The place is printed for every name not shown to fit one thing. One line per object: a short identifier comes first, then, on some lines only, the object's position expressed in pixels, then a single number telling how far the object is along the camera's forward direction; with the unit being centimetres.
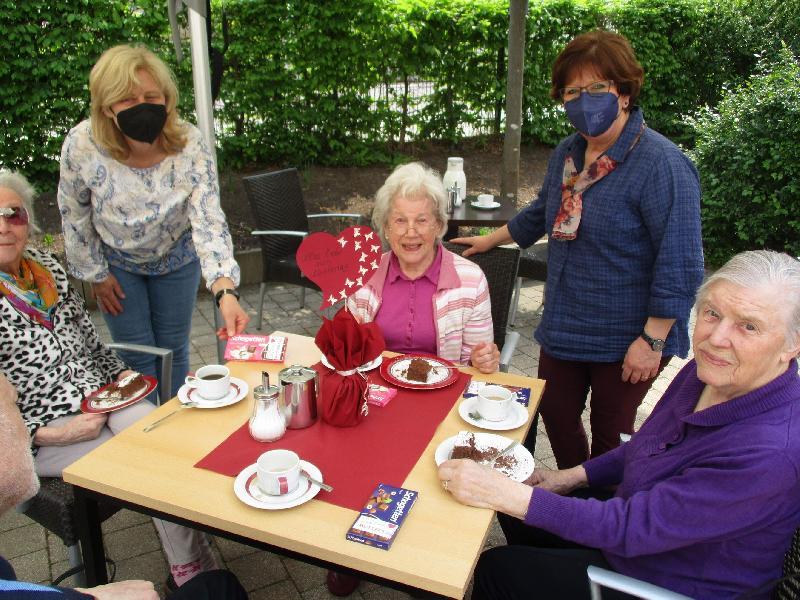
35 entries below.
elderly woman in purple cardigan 152
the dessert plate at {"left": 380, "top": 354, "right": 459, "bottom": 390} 229
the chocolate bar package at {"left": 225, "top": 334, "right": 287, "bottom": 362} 248
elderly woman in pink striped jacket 261
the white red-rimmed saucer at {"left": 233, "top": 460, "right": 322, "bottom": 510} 165
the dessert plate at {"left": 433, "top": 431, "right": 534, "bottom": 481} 181
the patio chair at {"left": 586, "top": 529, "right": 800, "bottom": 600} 147
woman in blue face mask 223
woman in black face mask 264
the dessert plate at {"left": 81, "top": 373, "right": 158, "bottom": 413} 223
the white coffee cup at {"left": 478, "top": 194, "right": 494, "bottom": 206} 484
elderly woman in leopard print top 228
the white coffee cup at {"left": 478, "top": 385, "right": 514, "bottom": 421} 206
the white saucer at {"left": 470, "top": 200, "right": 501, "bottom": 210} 479
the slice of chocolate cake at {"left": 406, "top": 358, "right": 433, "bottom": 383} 232
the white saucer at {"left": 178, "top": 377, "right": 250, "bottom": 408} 213
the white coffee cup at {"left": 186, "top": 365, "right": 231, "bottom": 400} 215
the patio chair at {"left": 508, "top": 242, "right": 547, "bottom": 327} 455
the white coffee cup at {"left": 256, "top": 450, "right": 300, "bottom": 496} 167
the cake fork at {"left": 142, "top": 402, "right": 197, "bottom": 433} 201
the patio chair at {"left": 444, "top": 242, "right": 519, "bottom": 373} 288
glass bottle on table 486
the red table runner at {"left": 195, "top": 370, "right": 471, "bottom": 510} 178
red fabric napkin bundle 200
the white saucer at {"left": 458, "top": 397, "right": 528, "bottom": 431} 204
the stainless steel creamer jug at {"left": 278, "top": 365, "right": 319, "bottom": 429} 199
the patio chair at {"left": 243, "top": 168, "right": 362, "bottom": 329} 459
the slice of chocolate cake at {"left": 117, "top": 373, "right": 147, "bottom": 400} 232
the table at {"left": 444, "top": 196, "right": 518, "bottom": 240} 444
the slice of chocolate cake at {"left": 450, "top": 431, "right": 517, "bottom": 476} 183
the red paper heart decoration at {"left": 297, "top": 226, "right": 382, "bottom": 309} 197
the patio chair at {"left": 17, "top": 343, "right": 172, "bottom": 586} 210
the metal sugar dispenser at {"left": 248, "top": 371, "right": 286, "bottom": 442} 193
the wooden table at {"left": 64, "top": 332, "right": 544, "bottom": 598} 150
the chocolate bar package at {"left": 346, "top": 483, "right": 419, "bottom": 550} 154
